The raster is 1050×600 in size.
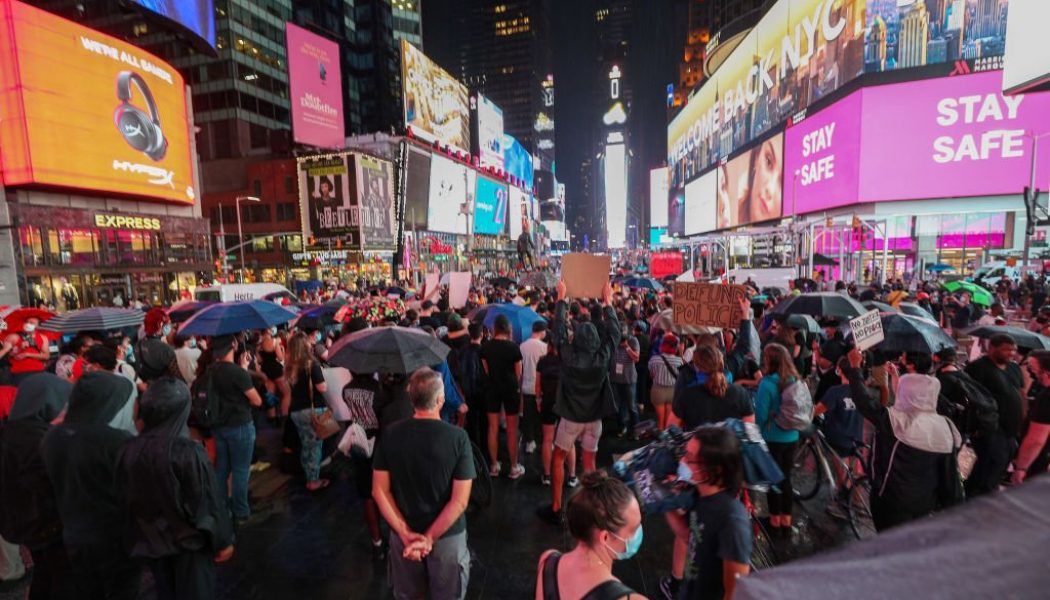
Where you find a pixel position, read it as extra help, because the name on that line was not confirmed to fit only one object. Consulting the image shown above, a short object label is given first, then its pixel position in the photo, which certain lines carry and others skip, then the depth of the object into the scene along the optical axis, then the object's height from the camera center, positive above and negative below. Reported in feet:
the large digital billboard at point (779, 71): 79.77 +39.15
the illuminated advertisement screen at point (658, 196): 306.37 +37.84
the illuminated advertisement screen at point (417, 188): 157.07 +23.82
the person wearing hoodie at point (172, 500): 9.95 -5.06
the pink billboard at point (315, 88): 104.27 +39.79
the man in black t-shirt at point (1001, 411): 14.53 -5.28
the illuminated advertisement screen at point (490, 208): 222.28 +24.19
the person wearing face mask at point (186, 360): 22.85 -4.76
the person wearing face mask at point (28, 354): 16.93 -3.36
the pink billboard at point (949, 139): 69.67 +16.45
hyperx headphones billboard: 66.08 +24.49
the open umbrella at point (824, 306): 25.26 -3.13
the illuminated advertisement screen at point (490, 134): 224.94 +60.67
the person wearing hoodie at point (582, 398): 17.03 -5.22
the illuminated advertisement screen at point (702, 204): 168.04 +18.33
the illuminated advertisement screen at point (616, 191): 615.57 +83.42
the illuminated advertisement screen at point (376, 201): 128.36 +16.31
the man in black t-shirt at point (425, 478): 9.98 -4.71
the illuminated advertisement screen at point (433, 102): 148.77 +55.06
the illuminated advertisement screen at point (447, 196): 174.40 +23.81
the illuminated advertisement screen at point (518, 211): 271.49 +26.85
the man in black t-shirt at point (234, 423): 16.65 -5.81
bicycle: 17.29 -8.82
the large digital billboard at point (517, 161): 261.65 +56.20
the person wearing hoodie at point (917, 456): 11.78 -5.36
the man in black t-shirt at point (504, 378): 20.43 -5.34
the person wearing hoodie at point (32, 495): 11.60 -5.68
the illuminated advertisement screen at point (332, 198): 126.00 +16.67
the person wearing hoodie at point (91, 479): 10.92 -4.99
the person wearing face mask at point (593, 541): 6.35 -4.08
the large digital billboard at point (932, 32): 68.18 +31.96
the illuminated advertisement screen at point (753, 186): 110.42 +17.27
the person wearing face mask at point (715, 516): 8.30 -4.76
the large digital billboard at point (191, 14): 82.12 +47.13
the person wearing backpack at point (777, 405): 15.58 -5.14
